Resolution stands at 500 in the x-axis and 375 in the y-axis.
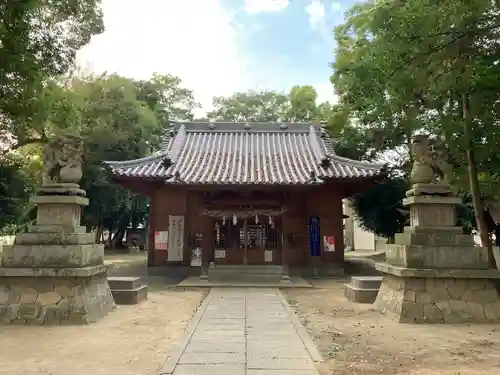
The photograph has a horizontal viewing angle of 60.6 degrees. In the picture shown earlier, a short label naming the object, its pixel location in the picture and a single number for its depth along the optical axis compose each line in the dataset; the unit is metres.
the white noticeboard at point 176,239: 17.27
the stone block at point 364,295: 11.02
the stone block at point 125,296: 10.59
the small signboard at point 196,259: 17.15
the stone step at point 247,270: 16.22
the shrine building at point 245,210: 16.39
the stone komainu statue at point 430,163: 8.93
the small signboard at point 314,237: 17.36
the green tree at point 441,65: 6.49
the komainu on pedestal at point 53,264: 8.03
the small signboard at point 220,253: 17.03
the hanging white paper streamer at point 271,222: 16.70
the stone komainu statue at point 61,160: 8.80
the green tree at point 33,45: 6.68
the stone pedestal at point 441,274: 8.26
